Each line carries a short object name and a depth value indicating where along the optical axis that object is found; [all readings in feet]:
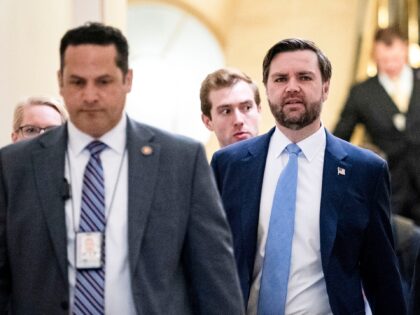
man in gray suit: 31.18
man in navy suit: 37.70
